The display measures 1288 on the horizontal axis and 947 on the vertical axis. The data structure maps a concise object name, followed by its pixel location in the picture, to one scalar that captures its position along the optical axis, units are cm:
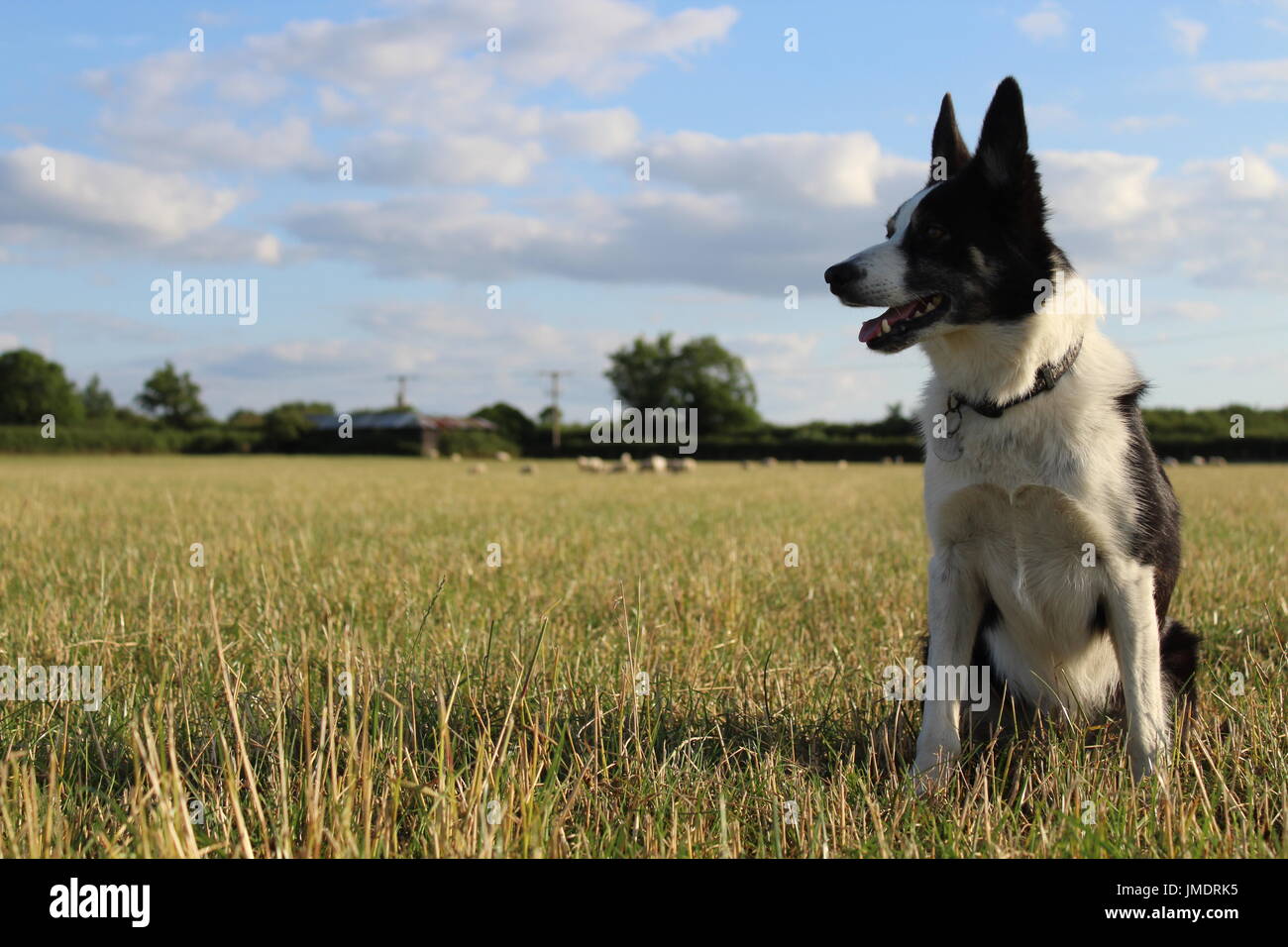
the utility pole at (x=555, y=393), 8025
